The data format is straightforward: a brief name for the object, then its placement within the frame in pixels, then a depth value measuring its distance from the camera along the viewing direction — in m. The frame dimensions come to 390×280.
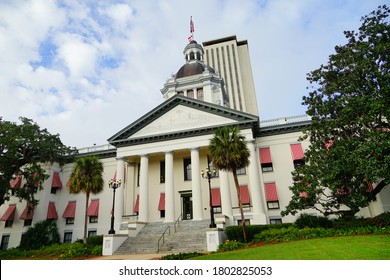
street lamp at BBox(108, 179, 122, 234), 20.83
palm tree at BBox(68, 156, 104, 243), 23.45
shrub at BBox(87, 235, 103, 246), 22.22
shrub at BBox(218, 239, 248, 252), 16.61
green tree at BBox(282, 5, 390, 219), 16.05
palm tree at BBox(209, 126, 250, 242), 19.08
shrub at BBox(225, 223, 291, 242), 19.03
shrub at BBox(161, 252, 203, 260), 13.78
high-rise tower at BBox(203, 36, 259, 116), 87.25
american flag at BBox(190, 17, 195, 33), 51.67
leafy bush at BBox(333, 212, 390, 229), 17.00
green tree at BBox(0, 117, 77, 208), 26.06
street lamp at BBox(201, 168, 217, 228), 19.12
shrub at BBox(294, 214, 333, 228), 19.42
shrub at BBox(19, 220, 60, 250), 26.02
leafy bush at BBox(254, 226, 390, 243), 16.08
